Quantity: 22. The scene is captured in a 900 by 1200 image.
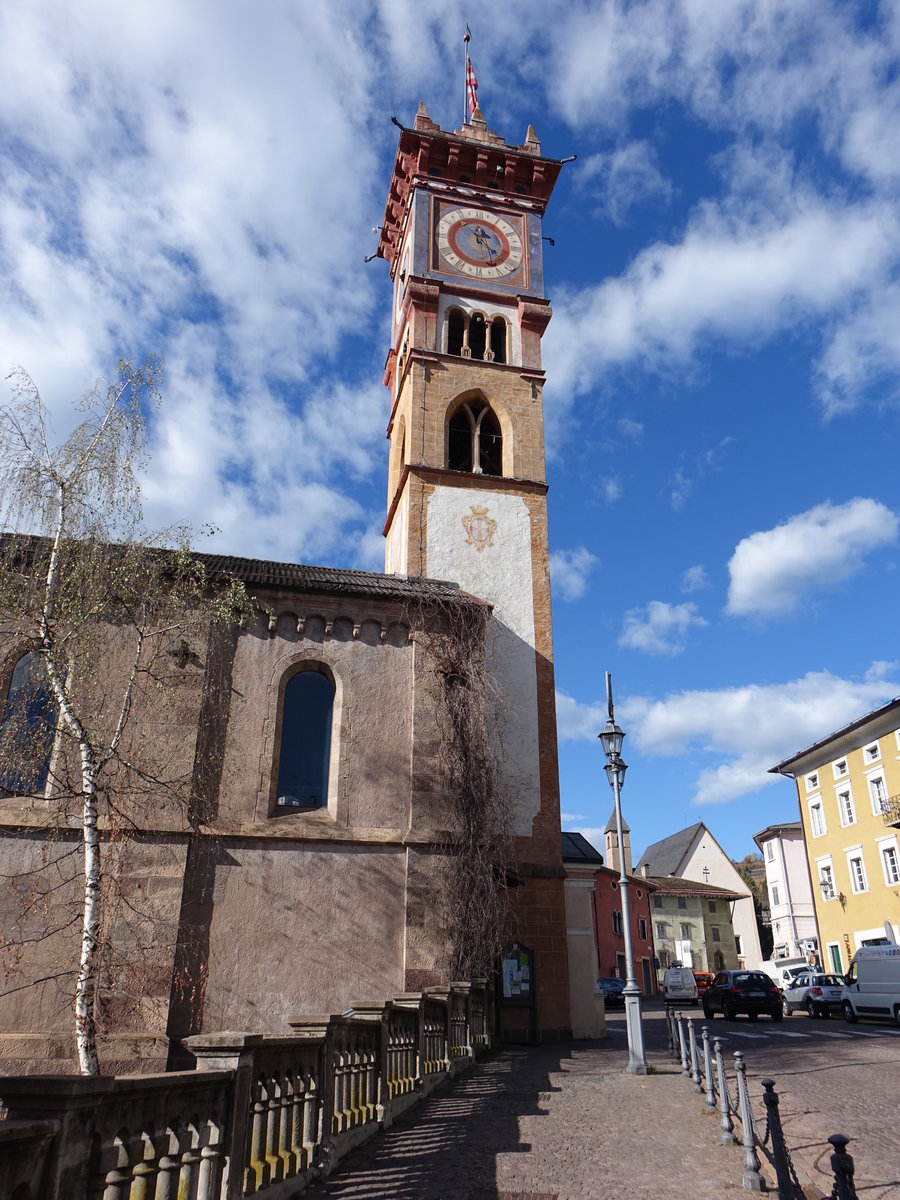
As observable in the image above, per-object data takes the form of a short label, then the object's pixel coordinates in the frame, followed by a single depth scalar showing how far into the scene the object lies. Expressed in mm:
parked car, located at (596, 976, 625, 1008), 43125
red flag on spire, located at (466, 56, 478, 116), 33222
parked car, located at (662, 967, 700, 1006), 40406
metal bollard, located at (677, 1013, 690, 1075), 13062
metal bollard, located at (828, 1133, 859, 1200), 3988
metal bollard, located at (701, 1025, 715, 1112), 9875
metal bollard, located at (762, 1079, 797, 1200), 5559
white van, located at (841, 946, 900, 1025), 23969
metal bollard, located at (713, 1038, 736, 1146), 8258
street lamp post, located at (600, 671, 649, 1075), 13500
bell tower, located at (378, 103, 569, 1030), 21422
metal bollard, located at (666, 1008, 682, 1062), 15426
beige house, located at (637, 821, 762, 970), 64625
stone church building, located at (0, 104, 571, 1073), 15500
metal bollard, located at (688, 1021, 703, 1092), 11453
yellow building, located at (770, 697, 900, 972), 35312
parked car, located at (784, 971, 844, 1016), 28172
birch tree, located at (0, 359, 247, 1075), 11672
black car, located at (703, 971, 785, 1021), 27203
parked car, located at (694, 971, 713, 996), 47500
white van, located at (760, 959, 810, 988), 41781
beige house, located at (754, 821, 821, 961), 49344
